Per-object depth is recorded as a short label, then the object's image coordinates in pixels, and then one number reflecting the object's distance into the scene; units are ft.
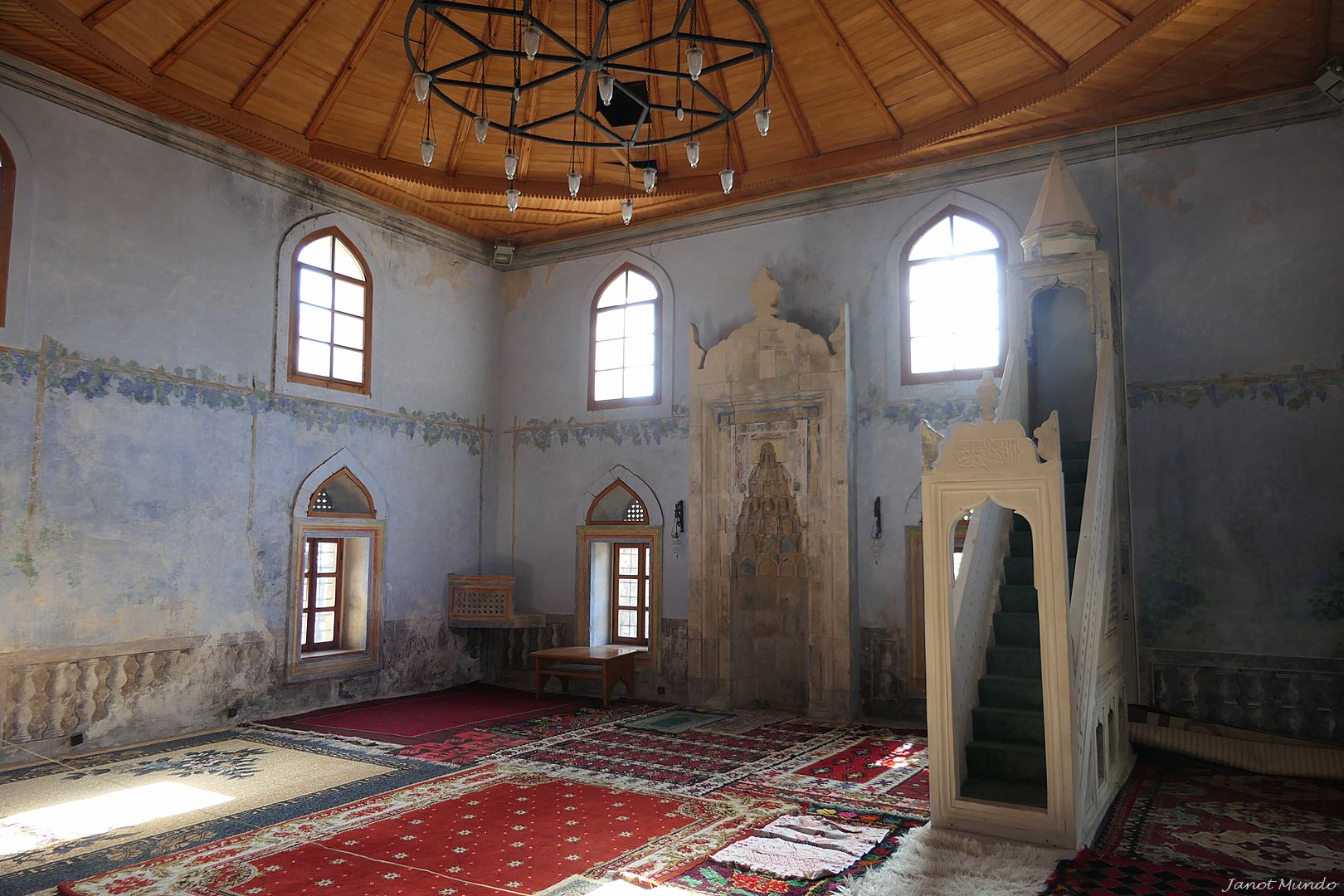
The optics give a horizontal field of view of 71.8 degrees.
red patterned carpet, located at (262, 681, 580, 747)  24.82
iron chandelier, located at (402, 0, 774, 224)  15.52
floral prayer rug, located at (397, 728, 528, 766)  21.86
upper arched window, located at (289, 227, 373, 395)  28.71
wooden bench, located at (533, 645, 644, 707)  28.96
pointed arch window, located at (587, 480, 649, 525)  32.32
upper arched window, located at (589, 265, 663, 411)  32.78
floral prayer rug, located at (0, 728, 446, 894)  15.07
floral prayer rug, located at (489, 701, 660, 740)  25.05
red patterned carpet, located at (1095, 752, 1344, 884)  14.40
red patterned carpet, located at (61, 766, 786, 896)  13.60
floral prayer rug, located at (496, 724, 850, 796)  20.07
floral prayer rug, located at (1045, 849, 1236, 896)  13.08
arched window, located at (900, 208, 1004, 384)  26.94
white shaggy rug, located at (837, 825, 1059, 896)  13.23
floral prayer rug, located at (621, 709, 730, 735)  25.76
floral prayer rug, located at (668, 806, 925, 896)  13.37
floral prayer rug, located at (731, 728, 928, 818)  18.30
